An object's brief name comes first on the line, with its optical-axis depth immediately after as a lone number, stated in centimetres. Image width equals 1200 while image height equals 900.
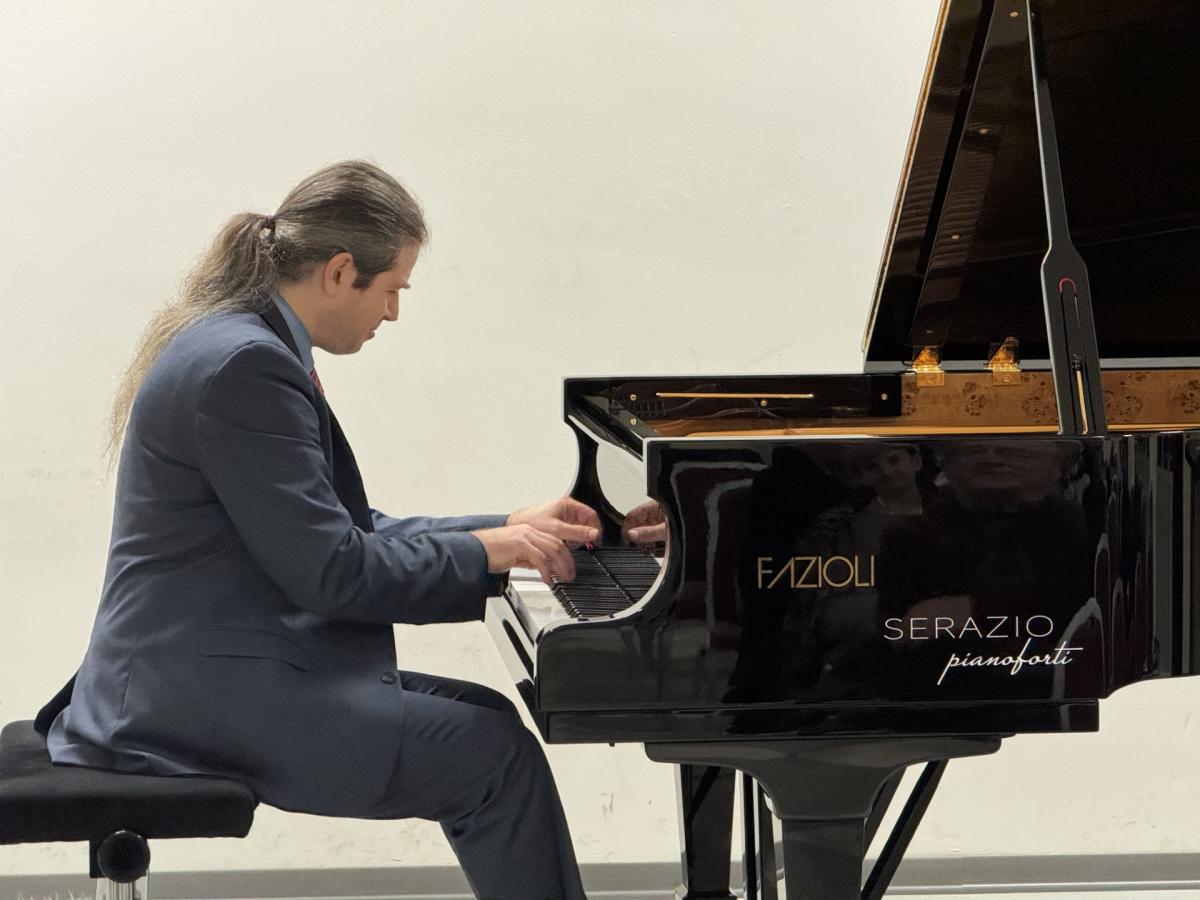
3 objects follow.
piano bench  483
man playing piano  491
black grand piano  472
